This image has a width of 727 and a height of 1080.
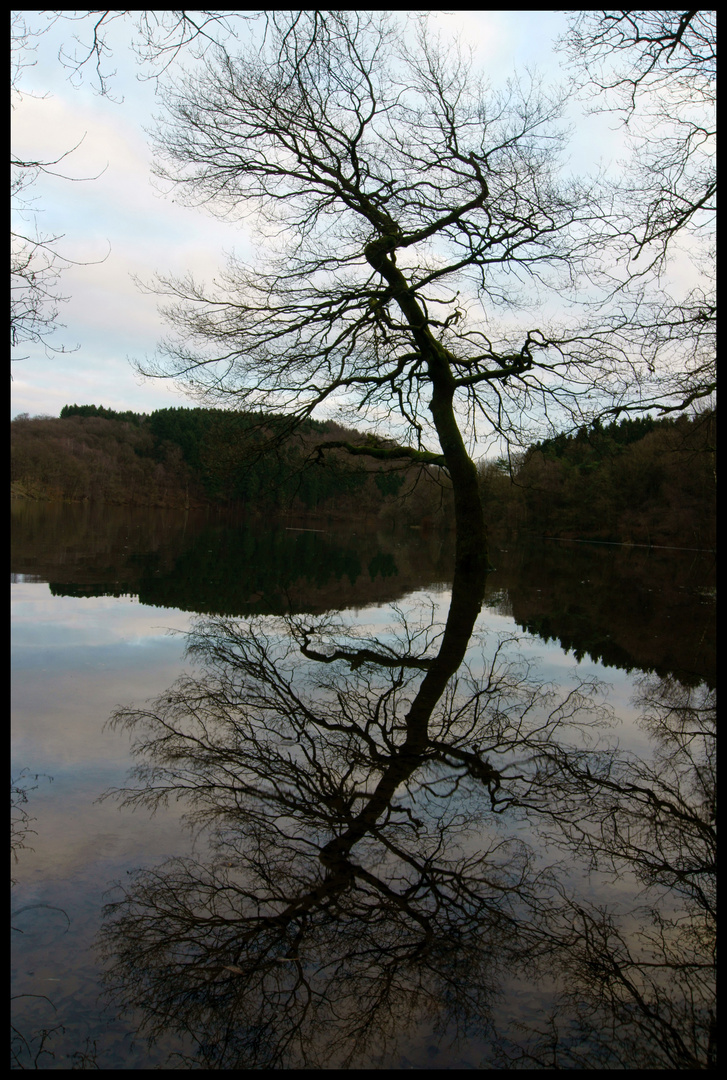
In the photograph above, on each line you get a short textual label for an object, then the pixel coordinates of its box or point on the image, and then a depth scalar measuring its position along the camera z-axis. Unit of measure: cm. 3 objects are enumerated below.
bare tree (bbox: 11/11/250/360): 455
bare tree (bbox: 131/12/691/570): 1216
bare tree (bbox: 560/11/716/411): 781
